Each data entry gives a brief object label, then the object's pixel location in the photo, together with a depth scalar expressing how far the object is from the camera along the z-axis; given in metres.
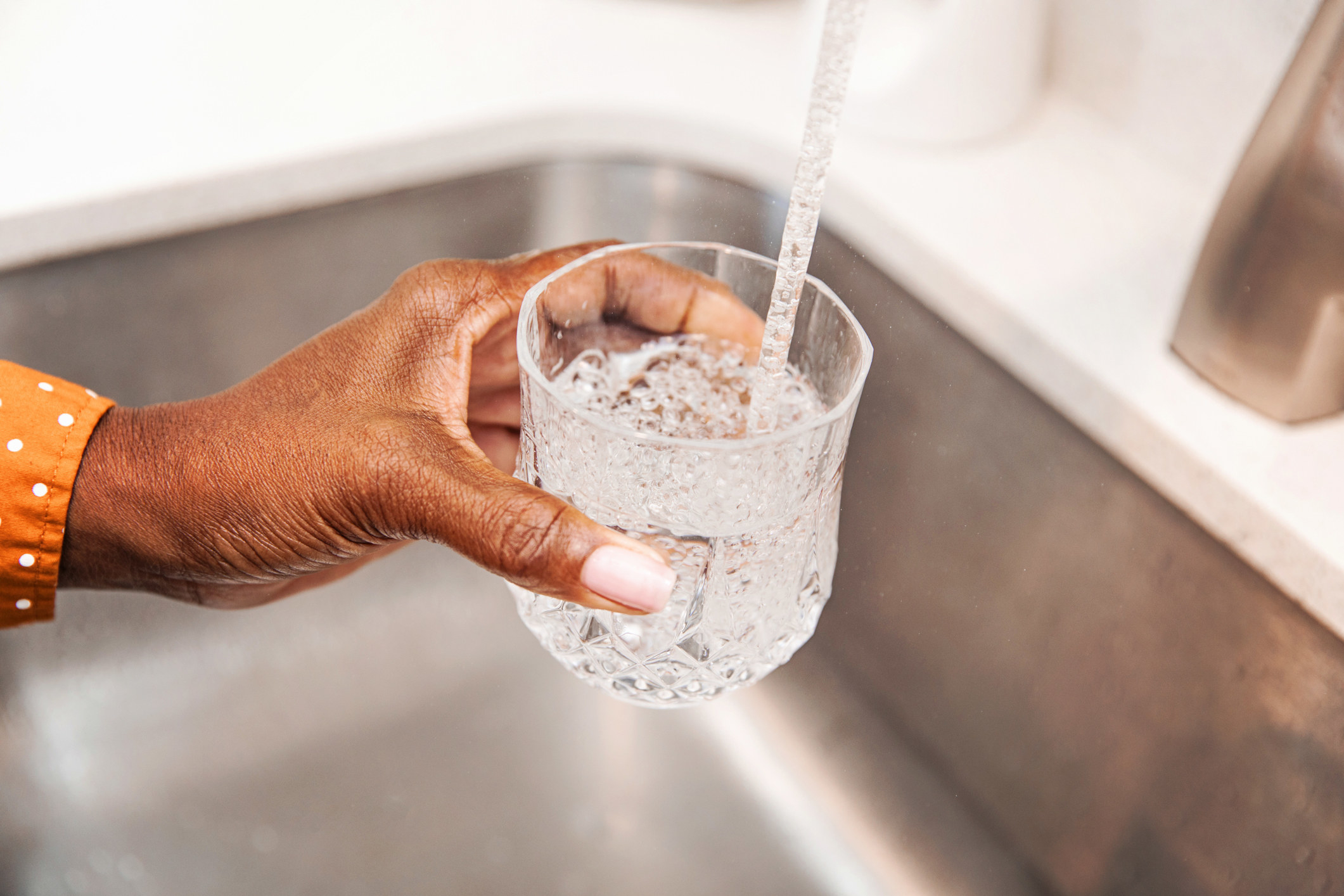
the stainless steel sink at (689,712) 0.42
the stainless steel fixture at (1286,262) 0.39
